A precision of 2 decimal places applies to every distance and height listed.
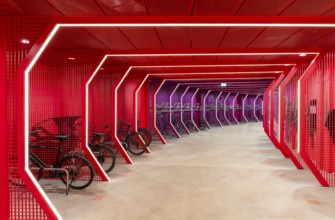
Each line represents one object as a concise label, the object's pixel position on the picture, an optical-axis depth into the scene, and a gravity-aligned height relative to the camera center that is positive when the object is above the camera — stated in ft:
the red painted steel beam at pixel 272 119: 25.13 -0.81
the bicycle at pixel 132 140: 24.00 -2.56
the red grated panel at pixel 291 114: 23.38 -0.36
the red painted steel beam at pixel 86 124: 14.98 -0.69
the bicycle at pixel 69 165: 14.11 -2.77
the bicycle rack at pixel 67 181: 12.83 -3.35
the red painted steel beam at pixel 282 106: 20.48 +0.32
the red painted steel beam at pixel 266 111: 31.30 -0.09
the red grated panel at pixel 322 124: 15.42 -0.85
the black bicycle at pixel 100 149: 17.48 -2.42
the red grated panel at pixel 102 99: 20.43 +0.90
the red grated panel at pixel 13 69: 10.03 +1.52
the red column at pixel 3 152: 9.95 -1.44
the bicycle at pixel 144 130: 26.45 -1.87
